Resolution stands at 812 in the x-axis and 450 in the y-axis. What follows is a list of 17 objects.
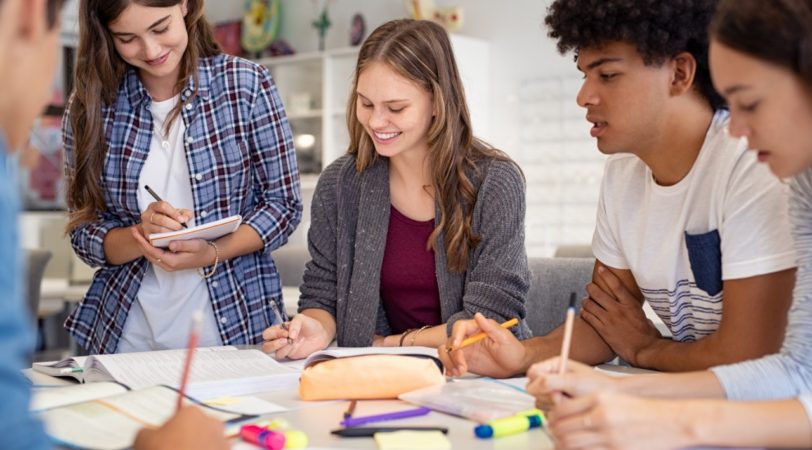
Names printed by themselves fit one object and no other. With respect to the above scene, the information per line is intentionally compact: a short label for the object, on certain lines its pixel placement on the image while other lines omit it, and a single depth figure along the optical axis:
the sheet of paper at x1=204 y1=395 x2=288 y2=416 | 1.21
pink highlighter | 1.02
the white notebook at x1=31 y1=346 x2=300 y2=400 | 1.34
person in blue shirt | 0.71
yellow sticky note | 1.03
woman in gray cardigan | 1.81
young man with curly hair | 1.33
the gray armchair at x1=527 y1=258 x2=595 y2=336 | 2.28
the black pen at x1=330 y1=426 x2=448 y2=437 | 1.08
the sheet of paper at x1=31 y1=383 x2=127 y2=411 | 1.18
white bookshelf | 5.71
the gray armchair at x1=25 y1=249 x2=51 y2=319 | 3.40
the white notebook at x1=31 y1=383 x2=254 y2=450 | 1.04
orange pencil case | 1.28
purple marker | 1.13
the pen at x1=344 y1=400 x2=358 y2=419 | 1.17
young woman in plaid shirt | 1.87
